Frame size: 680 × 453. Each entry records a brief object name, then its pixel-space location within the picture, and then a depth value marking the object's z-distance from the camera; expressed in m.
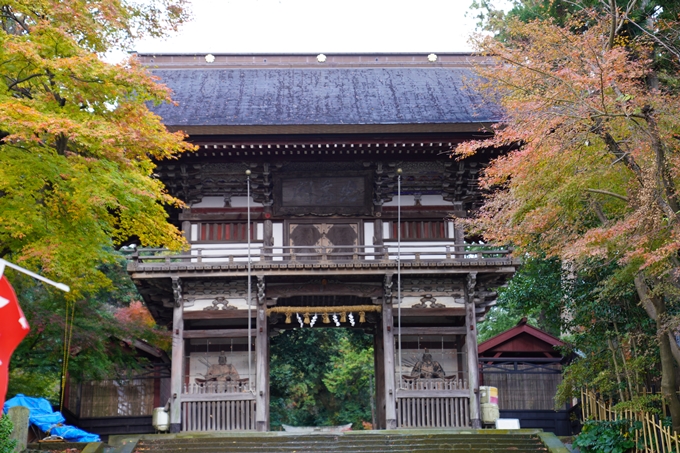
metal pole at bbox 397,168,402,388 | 17.95
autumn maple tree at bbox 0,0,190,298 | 13.32
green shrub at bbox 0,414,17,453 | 13.18
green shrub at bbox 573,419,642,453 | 15.38
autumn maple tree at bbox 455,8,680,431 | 12.41
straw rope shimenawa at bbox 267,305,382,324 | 18.75
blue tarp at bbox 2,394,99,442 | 17.22
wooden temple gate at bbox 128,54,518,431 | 18.02
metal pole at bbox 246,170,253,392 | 17.71
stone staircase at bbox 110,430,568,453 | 15.56
